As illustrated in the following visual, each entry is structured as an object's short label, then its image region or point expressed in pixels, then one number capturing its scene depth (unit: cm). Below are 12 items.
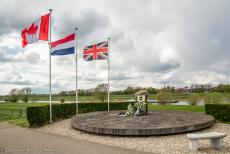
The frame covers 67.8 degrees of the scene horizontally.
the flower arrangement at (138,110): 1064
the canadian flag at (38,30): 1085
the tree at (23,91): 6641
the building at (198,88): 5795
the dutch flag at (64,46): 1119
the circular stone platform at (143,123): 765
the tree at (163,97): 2612
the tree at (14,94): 5586
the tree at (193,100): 2417
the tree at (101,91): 2787
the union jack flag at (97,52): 1251
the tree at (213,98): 1970
